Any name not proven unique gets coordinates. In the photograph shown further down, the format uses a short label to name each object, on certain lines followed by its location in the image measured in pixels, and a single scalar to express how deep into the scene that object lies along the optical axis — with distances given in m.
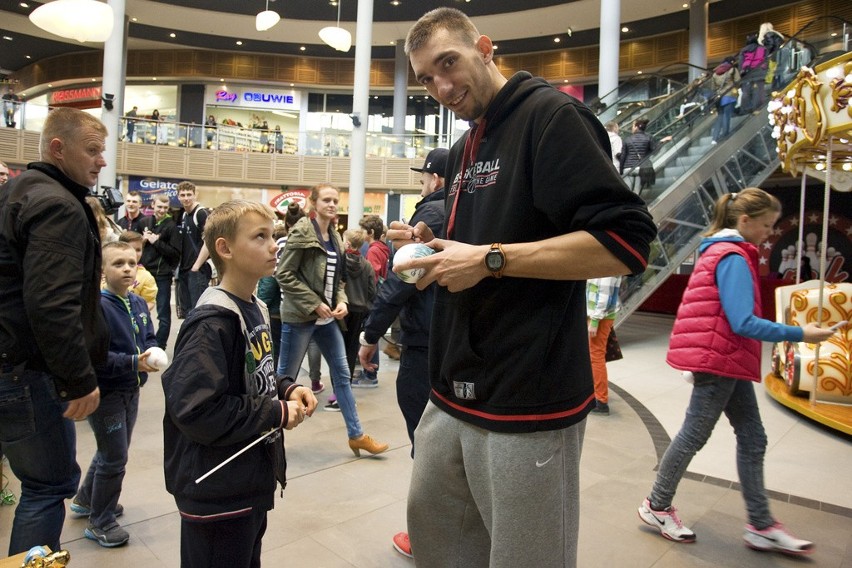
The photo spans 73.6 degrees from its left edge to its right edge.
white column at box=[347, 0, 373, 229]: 14.12
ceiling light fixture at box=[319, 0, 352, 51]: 10.95
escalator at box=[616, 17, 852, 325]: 8.81
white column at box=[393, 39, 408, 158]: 20.99
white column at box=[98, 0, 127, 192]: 13.19
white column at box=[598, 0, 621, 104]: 13.18
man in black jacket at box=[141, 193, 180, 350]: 6.29
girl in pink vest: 2.70
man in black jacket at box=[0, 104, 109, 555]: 1.88
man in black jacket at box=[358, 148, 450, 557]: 2.67
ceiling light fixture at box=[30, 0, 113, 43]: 6.74
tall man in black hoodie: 1.17
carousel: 4.42
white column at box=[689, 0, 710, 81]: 16.42
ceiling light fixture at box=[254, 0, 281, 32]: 11.23
